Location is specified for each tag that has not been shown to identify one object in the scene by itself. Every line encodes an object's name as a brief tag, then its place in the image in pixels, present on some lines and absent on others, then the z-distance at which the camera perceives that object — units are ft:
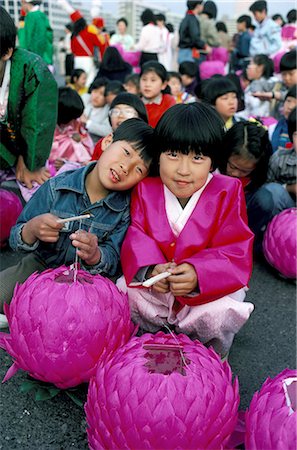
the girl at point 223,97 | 11.23
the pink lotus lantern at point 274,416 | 3.58
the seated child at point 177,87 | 16.67
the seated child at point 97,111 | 16.39
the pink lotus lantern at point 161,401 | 3.67
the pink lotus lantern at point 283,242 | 7.59
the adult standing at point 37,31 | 19.74
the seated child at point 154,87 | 12.64
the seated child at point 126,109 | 9.01
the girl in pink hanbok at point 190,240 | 5.29
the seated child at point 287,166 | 9.24
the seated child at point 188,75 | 20.35
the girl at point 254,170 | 7.75
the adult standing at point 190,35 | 22.39
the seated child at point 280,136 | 10.57
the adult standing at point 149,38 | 22.94
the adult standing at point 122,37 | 28.20
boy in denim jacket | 5.66
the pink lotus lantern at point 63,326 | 4.39
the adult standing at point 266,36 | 22.01
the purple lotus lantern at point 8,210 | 7.98
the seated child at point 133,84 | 15.65
